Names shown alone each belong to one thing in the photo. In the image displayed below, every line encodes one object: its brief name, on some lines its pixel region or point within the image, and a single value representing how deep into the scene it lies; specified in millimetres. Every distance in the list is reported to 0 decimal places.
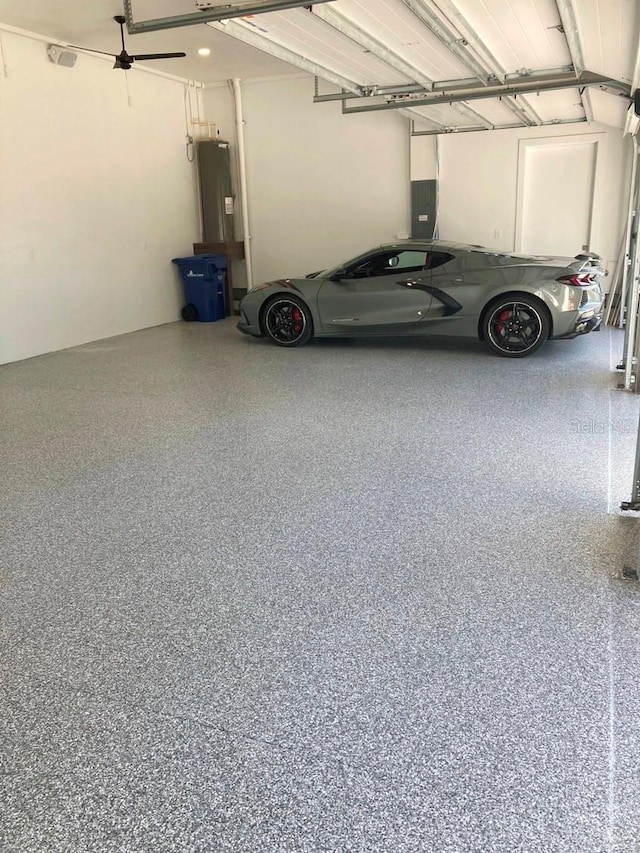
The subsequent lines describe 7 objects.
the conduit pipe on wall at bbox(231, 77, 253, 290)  11180
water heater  11359
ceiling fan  7609
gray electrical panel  10406
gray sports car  7172
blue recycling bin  10922
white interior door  9742
